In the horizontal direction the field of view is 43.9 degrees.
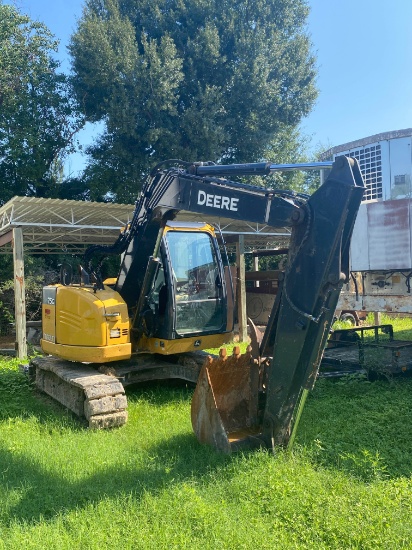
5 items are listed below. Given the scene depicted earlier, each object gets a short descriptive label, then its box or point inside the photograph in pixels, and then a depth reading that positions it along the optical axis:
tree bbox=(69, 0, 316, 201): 18.33
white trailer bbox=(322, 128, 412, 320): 8.59
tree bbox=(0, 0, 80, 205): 18.89
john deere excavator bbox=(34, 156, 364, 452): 4.25
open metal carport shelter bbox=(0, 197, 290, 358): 10.43
